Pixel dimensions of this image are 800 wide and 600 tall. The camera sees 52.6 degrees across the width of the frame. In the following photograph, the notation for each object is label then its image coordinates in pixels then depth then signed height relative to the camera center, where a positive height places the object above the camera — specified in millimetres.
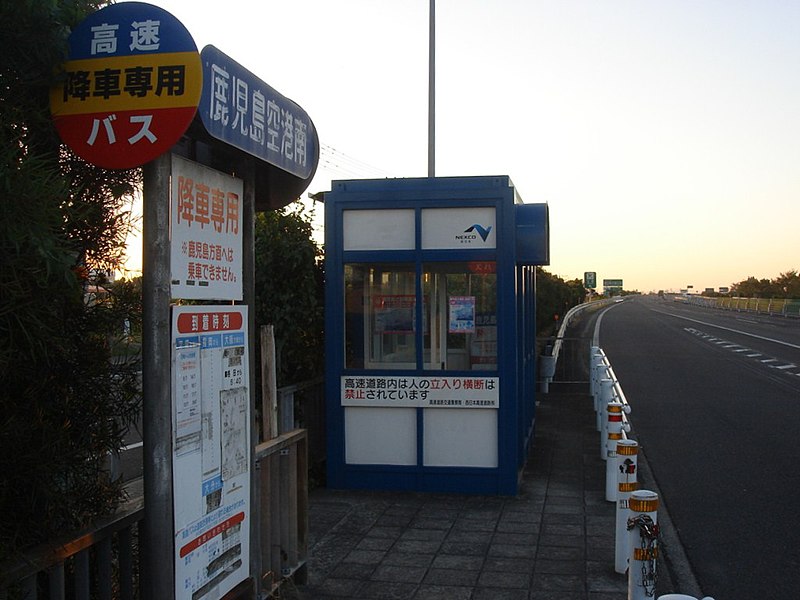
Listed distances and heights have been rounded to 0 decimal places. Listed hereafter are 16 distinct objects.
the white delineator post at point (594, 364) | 14445 -1180
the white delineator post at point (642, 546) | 4730 -1458
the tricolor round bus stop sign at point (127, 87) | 2990 +827
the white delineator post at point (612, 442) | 7816 -1361
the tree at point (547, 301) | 31750 +52
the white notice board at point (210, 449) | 3512 -675
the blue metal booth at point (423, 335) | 8031 -323
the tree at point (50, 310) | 2359 -17
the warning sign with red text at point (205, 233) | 3518 +336
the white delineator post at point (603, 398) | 10336 -1299
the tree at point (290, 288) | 8695 +172
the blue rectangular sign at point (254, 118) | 3529 +914
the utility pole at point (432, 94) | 14188 +3754
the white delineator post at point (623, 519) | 5793 -1562
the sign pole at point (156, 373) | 3311 -283
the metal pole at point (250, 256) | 4379 +261
